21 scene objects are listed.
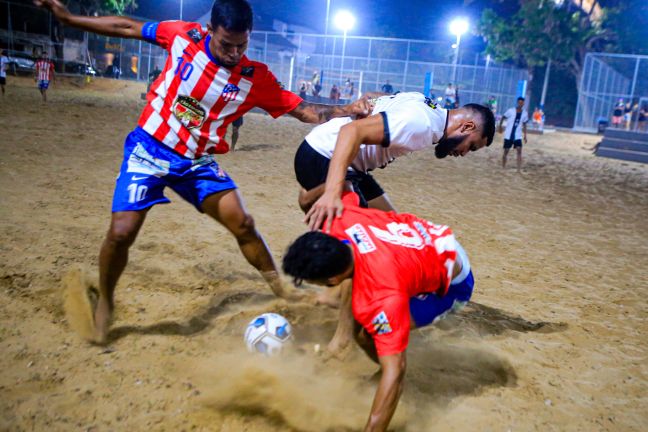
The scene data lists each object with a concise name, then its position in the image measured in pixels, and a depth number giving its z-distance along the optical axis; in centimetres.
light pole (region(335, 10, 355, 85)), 4475
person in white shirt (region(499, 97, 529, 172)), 1336
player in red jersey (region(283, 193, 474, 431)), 236
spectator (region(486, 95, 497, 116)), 2805
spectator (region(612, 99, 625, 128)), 2534
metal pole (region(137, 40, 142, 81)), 3613
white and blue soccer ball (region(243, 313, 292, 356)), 338
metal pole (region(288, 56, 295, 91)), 3256
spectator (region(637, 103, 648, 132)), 2352
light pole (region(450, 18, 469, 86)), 3489
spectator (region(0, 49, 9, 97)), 1791
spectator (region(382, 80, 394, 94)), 2686
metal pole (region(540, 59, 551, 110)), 3425
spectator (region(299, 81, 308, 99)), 3080
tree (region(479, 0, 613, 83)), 3400
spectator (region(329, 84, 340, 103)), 3028
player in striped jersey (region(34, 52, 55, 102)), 1758
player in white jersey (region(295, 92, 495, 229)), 300
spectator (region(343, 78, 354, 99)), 3108
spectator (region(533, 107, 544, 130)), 2923
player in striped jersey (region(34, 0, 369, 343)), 332
